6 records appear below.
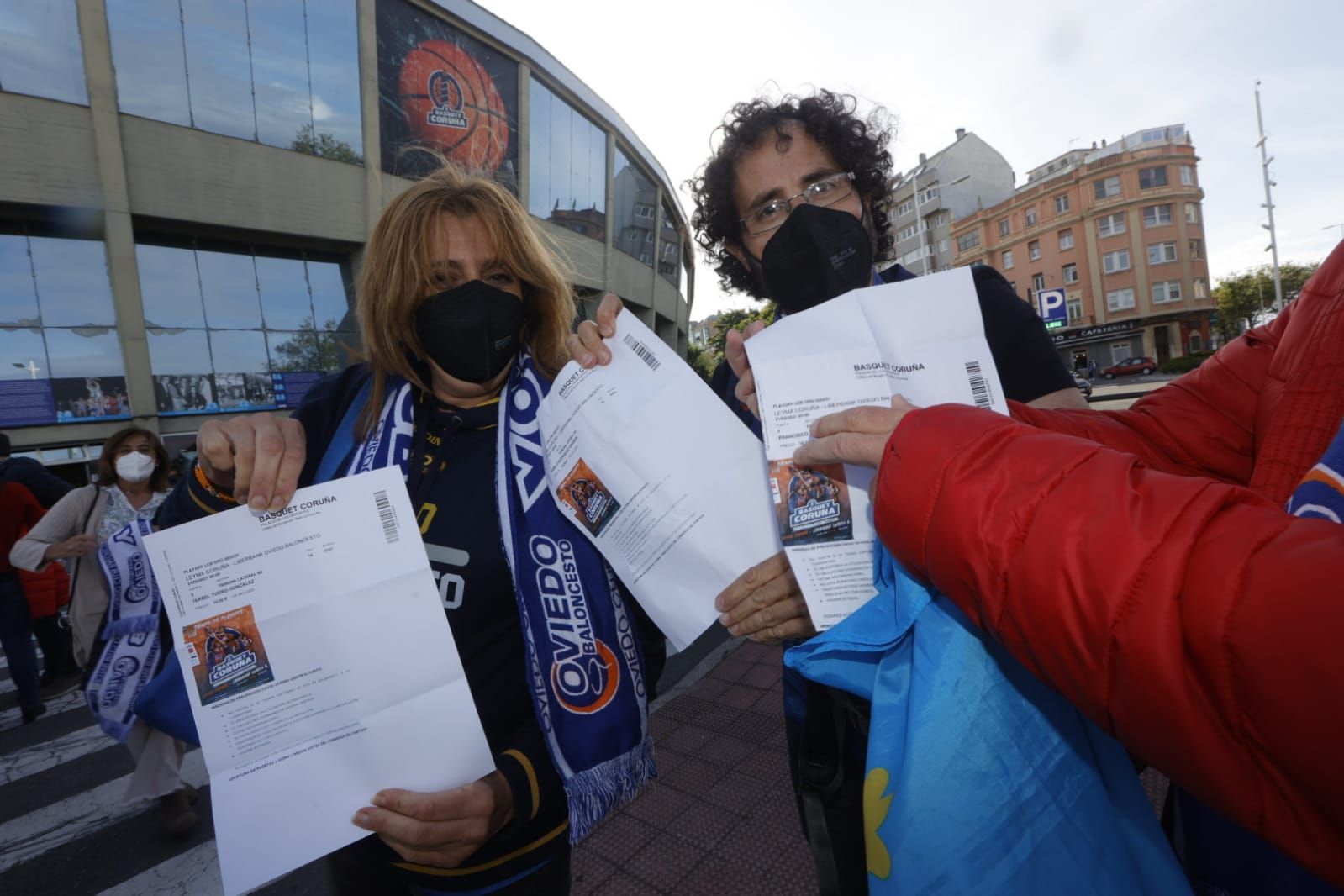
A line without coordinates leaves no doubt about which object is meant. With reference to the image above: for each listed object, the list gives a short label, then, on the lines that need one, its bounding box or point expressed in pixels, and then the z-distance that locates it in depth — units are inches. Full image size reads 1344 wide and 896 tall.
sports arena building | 530.3
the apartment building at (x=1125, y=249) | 1582.2
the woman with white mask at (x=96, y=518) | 145.4
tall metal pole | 1275.8
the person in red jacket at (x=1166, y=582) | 20.0
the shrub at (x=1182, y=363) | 1363.2
